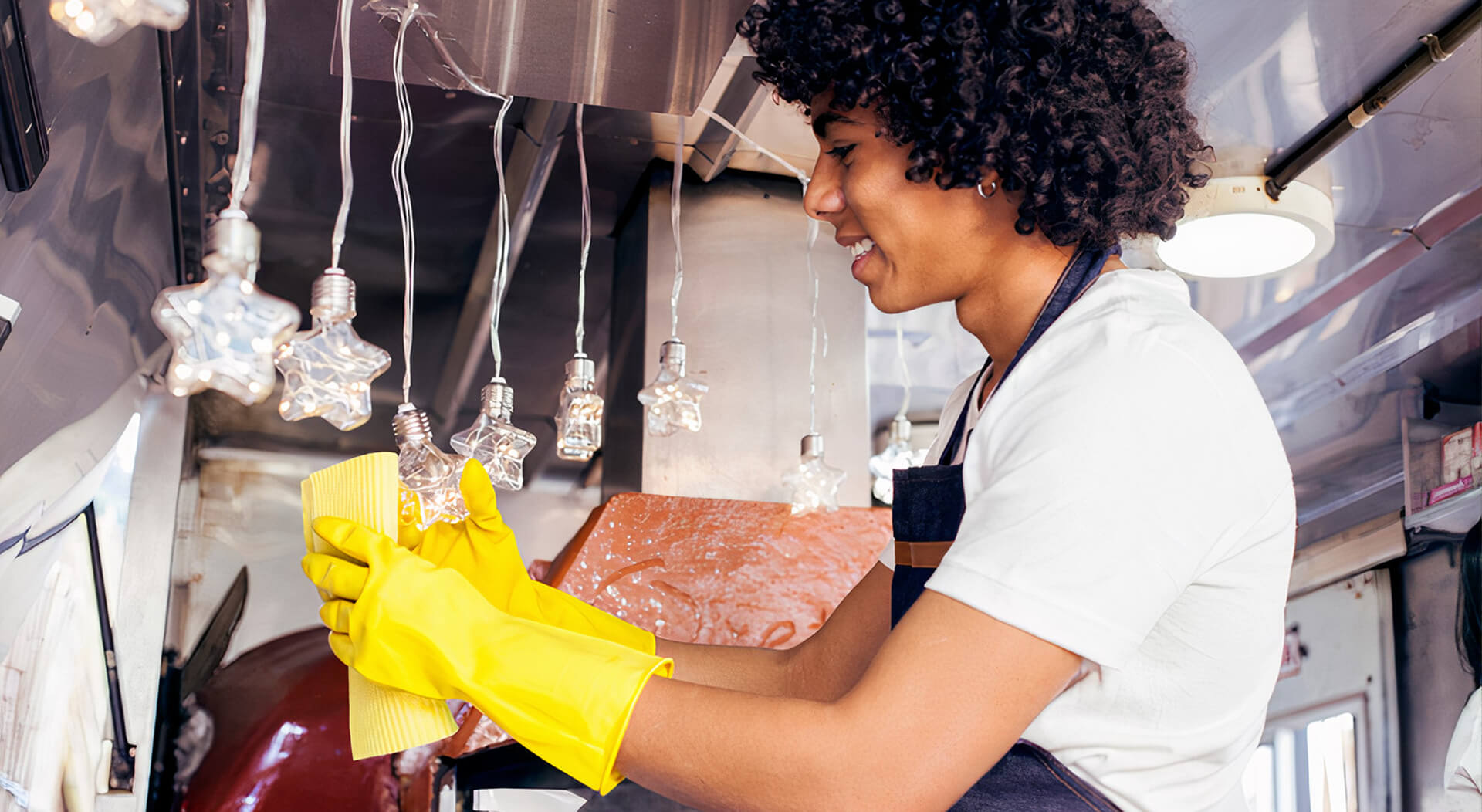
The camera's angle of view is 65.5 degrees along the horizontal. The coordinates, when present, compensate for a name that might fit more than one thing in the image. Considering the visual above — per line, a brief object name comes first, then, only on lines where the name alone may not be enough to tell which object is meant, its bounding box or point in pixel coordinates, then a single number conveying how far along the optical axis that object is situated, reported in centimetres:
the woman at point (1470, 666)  297
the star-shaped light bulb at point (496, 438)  162
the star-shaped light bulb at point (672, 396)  176
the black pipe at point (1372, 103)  181
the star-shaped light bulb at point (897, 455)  224
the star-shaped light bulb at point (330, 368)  127
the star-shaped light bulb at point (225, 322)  112
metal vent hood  147
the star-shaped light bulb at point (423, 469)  153
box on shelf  289
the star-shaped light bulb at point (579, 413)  168
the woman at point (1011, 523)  78
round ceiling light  216
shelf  293
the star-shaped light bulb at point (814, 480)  200
